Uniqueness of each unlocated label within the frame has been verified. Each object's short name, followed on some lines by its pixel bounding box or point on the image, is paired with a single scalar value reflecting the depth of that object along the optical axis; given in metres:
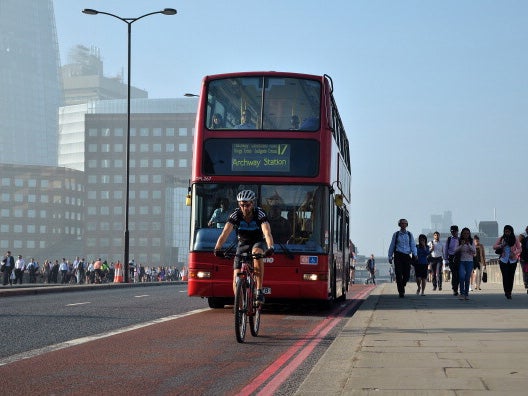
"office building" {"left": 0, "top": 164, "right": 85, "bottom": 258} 173.00
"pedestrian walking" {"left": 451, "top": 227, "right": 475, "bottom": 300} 20.81
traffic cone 49.81
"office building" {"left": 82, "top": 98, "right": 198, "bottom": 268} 176.38
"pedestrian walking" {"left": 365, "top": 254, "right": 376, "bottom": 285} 50.97
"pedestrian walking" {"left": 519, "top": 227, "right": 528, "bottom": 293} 21.86
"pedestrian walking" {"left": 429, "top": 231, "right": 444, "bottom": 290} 27.81
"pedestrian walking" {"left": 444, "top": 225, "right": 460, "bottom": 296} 21.52
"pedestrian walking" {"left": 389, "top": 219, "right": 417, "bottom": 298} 20.98
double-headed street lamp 40.85
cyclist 11.06
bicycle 10.73
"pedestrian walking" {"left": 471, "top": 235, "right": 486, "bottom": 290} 26.59
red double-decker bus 15.97
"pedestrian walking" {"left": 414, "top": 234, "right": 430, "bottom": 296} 23.98
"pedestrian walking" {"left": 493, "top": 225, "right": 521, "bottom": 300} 20.86
